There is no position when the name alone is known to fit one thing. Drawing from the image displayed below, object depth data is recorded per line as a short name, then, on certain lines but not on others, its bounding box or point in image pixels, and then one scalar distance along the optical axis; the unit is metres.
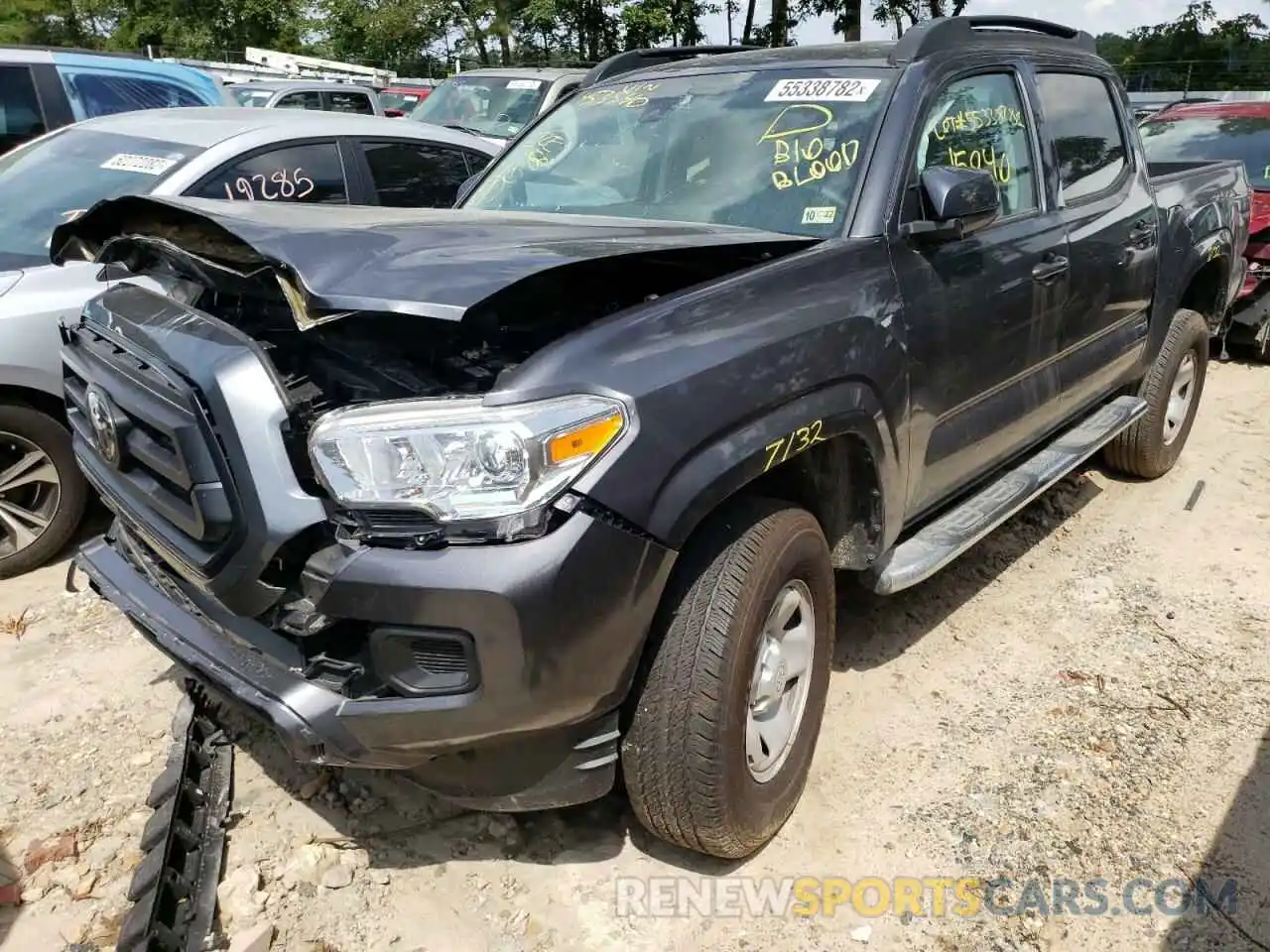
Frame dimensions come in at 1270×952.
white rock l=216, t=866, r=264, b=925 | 2.36
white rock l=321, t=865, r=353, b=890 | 2.46
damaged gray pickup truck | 1.94
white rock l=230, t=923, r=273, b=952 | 2.23
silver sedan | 3.89
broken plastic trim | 2.20
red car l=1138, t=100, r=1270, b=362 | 7.27
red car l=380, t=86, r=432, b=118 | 19.80
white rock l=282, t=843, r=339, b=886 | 2.48
